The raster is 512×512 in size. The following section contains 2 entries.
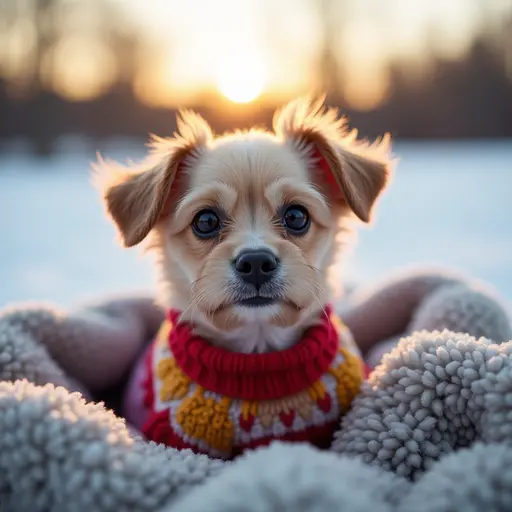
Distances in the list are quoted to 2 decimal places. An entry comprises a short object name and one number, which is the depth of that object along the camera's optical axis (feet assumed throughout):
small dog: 0.94
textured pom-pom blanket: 0.60
